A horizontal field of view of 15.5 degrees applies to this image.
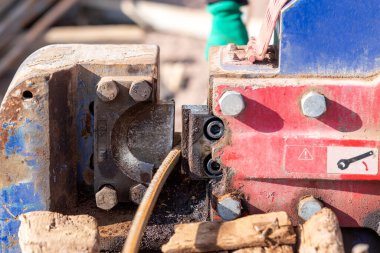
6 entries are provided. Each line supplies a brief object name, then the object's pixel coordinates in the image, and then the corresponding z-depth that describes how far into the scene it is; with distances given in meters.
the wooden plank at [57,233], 1.35
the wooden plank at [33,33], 6.98
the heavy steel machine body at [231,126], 1.39
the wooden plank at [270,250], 1.34
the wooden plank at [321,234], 1.31
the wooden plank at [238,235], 1.34
